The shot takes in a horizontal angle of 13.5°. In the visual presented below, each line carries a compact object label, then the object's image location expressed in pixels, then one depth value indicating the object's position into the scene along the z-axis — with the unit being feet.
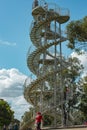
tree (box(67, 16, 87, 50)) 97.19
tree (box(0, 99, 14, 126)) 280.04
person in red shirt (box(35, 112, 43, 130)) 82.69
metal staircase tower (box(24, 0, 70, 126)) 139.85
